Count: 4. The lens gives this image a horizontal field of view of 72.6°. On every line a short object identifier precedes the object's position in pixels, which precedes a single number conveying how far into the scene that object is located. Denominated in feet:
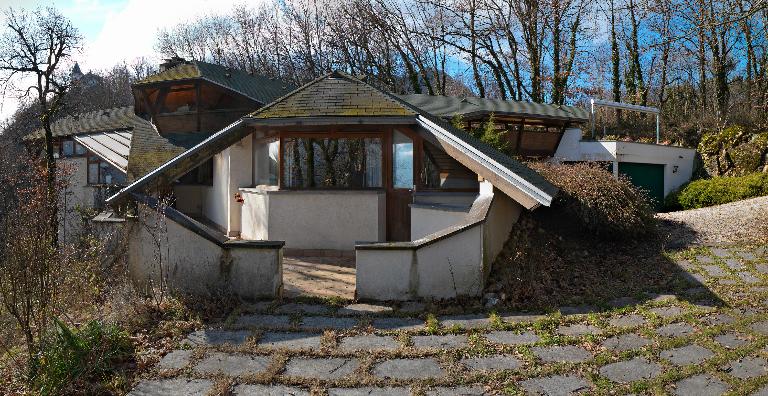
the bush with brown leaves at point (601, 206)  33.99
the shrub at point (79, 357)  16.69
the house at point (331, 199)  24.53
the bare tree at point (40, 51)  63.21
